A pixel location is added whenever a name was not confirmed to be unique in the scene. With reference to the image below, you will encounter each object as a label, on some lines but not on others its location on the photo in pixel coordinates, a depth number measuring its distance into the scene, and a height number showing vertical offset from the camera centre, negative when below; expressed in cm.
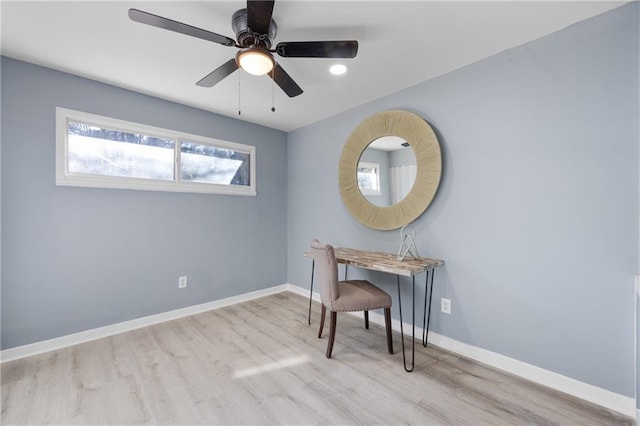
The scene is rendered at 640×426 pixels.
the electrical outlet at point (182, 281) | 307 -79
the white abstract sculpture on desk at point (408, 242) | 255 -29
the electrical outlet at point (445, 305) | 233 -80
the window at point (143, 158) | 247 +57
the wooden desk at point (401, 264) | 205 -42
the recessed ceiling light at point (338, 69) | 227 +120
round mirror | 243 +43
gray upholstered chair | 219 -69
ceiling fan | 143 +97
